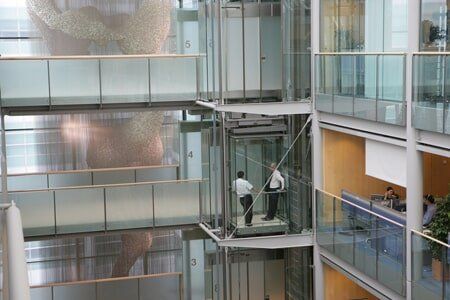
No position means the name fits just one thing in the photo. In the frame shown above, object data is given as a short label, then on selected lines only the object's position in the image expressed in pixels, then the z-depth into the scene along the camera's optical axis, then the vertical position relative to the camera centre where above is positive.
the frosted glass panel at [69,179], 17.02 -2.52
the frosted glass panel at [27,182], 16.78 -2.52
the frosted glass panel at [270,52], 14.01 -0.03
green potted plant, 9.70 -2.14
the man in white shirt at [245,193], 13.80 -2.32
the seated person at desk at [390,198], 12.24 -2.21
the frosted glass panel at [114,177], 17.33 -2.53
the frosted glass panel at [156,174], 17.52 -2.51
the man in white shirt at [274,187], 13.78 -2.23
